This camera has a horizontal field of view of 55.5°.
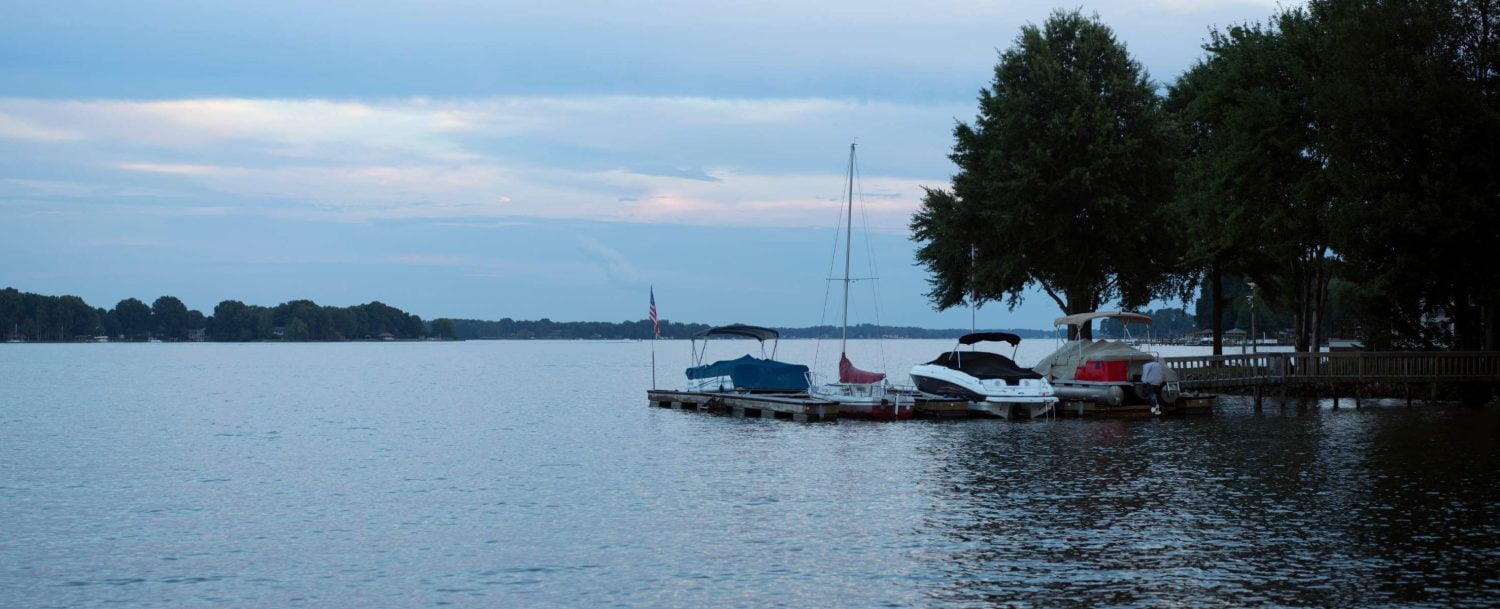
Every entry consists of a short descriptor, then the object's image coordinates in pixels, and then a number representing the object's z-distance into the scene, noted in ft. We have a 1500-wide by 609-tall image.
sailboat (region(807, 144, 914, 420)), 153.58
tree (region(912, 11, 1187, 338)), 195.72
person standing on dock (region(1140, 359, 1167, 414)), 156.56
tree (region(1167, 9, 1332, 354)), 167.53
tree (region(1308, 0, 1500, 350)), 146.30
